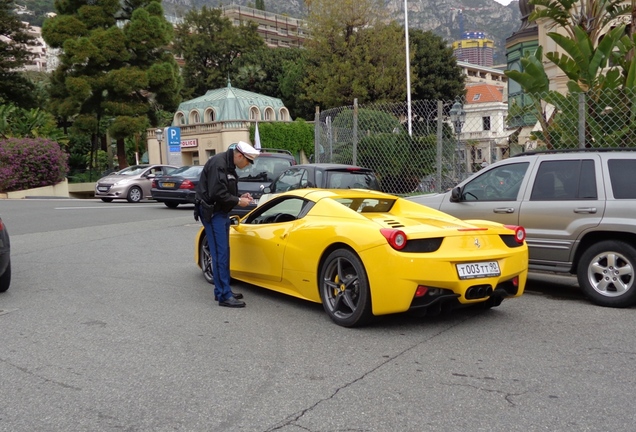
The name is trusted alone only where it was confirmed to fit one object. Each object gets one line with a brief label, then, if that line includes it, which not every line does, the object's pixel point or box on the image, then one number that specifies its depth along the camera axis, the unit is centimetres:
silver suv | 705
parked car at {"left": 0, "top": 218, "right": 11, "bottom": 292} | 778
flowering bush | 3016
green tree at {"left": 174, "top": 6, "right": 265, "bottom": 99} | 7088
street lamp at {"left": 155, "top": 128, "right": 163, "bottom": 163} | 3891
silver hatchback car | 2631
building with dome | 5809
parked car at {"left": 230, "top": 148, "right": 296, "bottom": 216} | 1645
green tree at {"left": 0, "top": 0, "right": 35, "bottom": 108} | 4381
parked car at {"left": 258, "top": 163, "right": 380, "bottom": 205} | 1264
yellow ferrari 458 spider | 586
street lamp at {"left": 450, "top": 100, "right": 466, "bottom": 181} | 1278
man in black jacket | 715
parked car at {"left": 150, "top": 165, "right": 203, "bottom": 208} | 2134
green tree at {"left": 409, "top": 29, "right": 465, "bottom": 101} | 5738
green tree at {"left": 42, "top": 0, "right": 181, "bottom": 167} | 4175
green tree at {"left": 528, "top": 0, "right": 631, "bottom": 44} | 1129
